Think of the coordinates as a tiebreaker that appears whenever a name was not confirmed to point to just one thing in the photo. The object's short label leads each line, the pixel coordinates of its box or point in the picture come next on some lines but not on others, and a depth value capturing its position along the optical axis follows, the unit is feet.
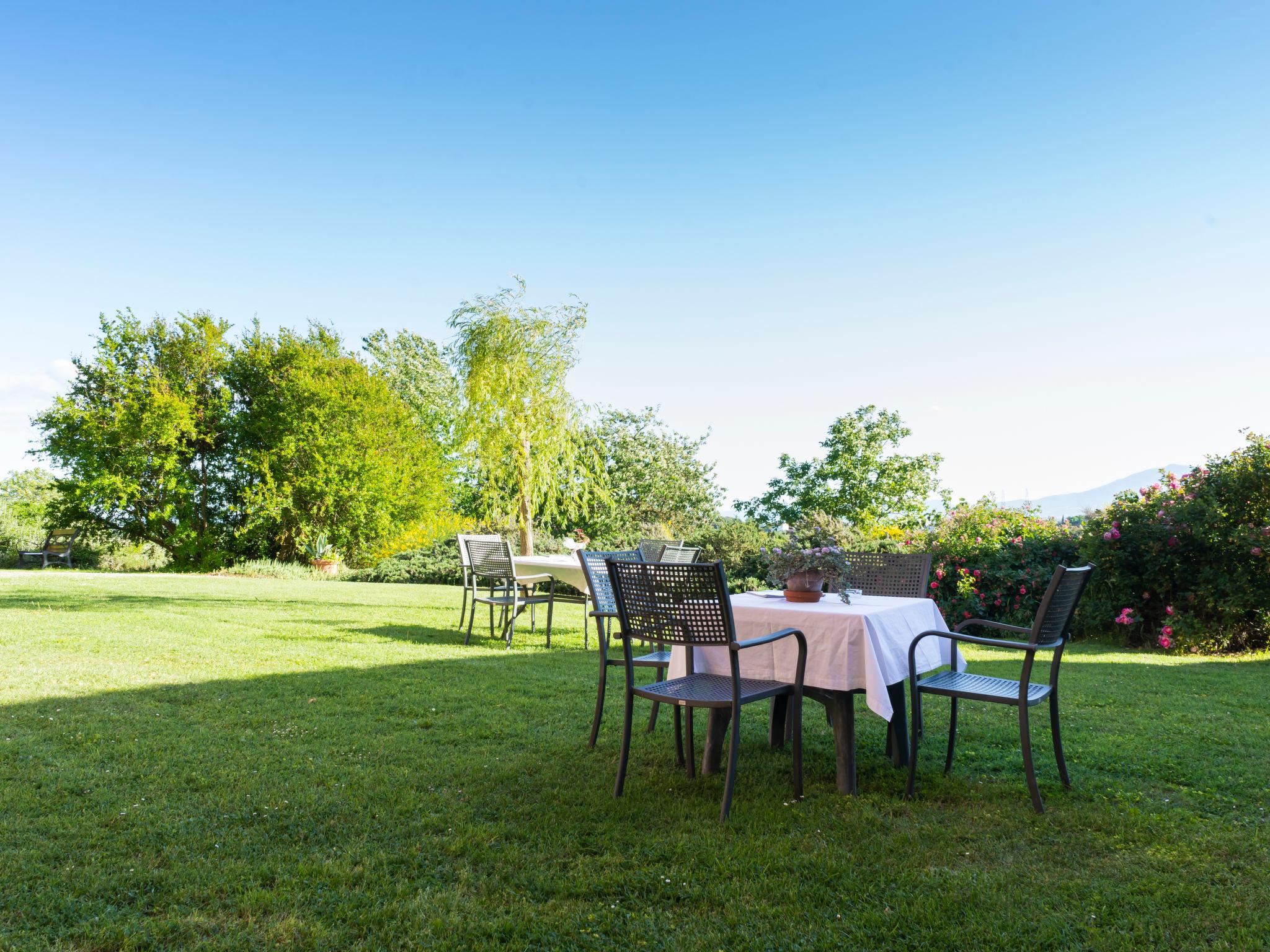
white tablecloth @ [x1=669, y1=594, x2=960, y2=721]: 11.27
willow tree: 38.17
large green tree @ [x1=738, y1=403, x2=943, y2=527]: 83.20
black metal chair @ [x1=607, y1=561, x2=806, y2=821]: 10.57
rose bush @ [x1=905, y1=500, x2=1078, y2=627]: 31.45
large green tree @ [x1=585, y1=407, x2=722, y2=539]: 88.02
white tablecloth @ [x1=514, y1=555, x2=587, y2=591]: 27.48
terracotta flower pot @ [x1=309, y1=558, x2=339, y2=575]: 68.39
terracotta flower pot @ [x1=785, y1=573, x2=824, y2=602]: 13.29
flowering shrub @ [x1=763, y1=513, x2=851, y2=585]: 13.37
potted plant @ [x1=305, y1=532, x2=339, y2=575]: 69.62
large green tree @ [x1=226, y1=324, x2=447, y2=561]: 70.49
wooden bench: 69.41
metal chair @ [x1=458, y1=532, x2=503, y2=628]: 26.68
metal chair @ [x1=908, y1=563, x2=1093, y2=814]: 10.69
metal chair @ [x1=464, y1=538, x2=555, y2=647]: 25.44
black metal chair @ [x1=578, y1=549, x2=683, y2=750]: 13.20
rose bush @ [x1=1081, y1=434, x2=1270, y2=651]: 26.32
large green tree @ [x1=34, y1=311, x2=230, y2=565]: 67.97
